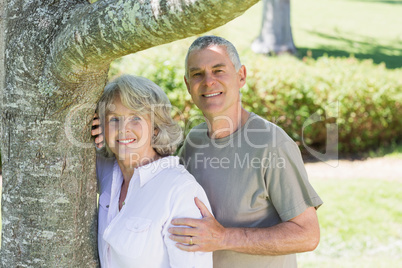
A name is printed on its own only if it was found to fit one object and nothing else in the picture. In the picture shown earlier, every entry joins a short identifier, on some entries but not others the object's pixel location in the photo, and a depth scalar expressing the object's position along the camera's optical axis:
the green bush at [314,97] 8.11
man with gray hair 2.46
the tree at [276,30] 15.77
